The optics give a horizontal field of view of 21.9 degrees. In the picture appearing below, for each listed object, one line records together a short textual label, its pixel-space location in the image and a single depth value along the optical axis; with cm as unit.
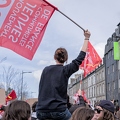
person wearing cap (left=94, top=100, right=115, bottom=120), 429
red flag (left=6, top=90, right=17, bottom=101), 1047
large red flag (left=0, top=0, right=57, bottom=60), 621
